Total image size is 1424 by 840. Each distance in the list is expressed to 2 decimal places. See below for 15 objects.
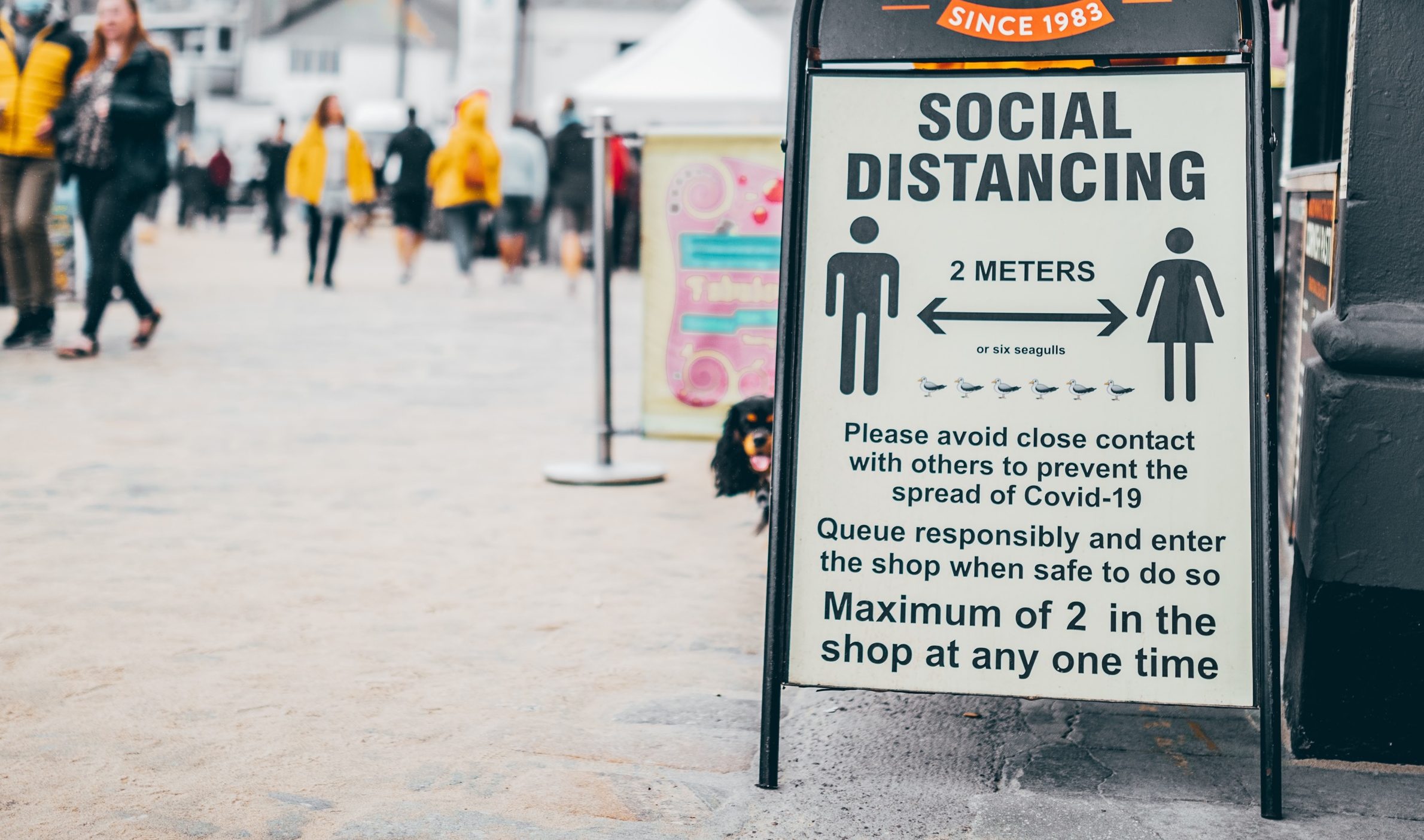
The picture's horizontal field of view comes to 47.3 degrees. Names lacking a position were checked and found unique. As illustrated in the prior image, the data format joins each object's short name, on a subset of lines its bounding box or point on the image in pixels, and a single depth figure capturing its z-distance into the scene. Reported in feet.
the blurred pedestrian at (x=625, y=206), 56.39
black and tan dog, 15.75
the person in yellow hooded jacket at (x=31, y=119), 28.91
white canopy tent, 58.03
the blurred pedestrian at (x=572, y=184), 55.16
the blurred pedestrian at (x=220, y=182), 103.09
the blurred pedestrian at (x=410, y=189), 57.11
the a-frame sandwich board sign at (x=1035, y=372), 9.98
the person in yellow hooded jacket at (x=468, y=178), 53.26
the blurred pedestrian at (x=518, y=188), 58.39
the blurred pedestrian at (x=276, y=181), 73.92
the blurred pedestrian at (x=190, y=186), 101.30
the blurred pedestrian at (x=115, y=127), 28.63
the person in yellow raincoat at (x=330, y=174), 52.70
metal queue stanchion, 20.06
